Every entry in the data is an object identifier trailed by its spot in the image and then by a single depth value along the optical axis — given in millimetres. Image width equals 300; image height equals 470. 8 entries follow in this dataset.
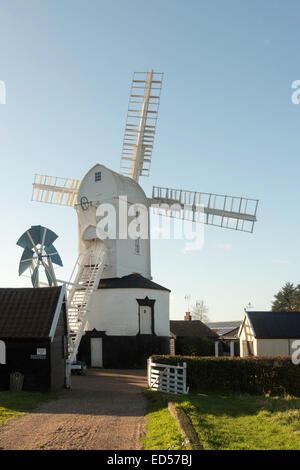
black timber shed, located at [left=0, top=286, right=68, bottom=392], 22000
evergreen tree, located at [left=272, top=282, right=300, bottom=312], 84250
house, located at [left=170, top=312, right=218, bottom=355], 46250
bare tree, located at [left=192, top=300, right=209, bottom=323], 124062
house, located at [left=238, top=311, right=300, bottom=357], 35781
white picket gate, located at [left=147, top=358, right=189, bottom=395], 22797
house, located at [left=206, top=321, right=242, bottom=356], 50512
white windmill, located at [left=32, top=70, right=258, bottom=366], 36125
